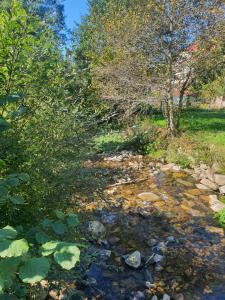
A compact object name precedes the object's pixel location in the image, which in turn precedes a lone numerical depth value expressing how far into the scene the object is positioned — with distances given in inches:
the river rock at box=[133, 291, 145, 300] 115.5
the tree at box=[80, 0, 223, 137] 295.7
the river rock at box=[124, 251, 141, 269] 133.5
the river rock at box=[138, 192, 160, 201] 205.3
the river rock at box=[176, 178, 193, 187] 234.4
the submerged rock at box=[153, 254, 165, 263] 138.0
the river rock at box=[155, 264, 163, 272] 133.1
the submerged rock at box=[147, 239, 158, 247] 151.8
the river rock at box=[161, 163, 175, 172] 265.9
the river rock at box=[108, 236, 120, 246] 149.8
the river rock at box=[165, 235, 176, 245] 154.7
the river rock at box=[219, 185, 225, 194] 221.2
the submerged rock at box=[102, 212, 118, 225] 167.0
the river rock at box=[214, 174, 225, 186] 230.4
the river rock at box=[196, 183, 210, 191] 229.4
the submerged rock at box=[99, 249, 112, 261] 136.0
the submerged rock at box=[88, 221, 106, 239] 146.7
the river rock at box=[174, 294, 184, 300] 117.6
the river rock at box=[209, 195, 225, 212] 196.6
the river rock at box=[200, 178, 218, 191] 228.6
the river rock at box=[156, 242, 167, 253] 147.5
